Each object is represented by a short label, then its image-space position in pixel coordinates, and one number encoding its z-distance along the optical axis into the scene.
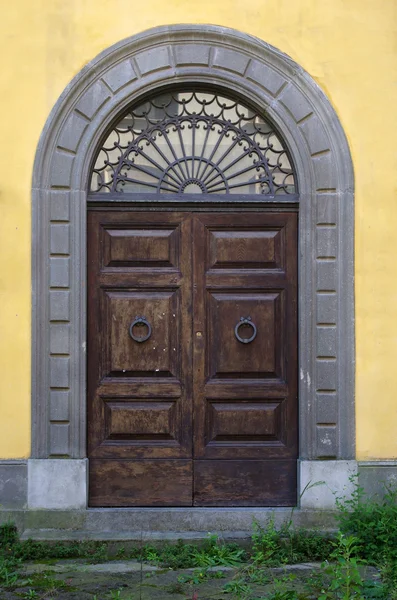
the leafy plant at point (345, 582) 4.71
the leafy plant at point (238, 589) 5.19
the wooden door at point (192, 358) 6.83
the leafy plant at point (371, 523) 6.05
